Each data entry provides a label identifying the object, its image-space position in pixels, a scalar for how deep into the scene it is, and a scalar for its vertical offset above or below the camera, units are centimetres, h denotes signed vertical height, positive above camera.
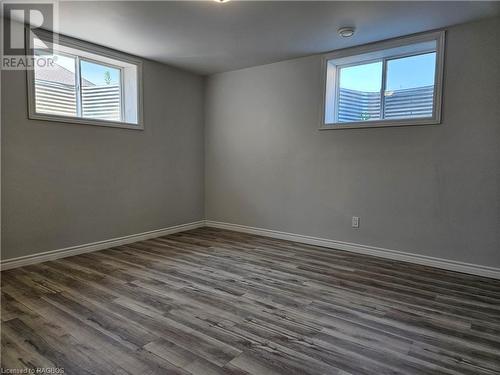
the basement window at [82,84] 334 +94
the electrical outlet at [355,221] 385 -63
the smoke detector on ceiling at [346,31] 319 +141
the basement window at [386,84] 336 +102
